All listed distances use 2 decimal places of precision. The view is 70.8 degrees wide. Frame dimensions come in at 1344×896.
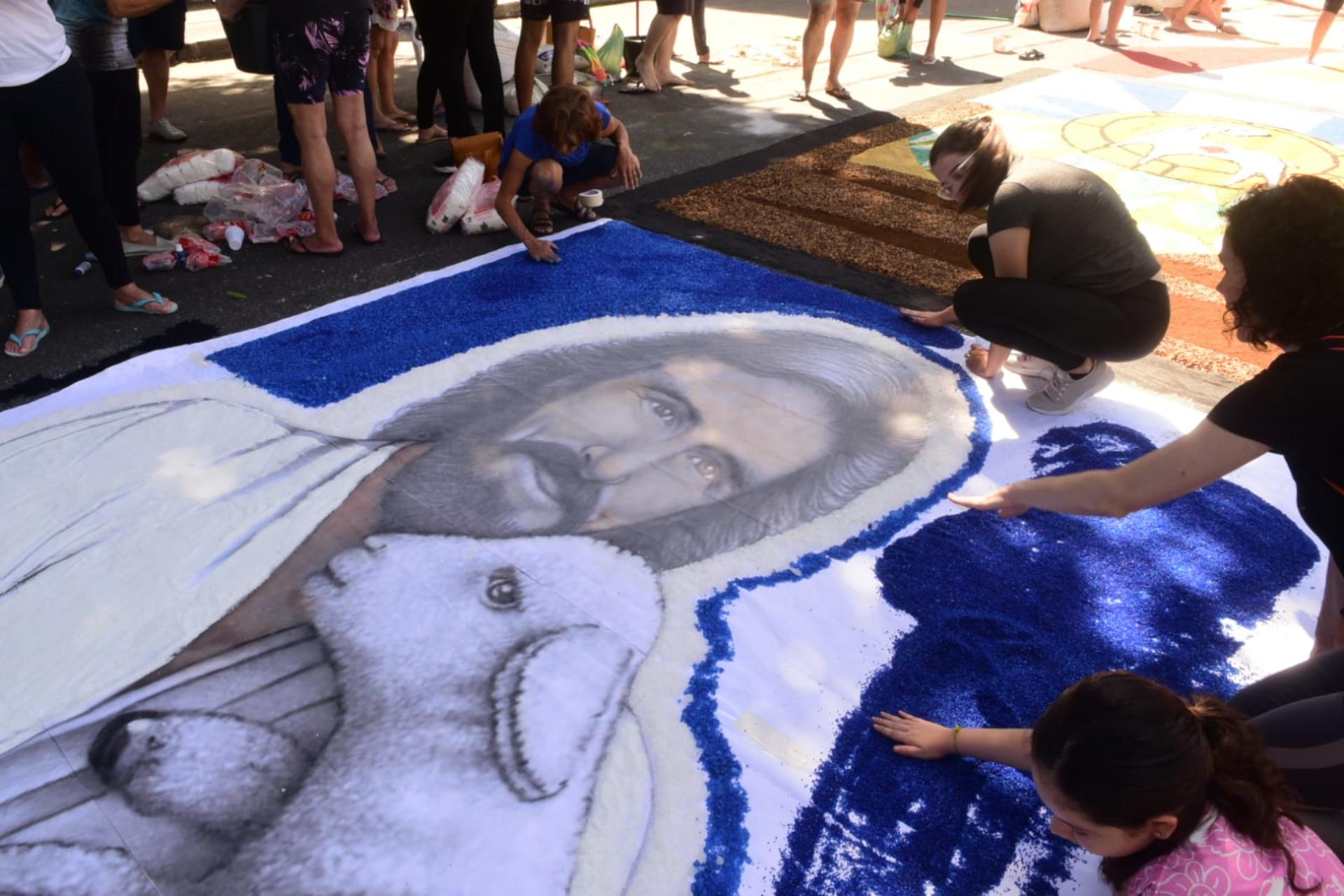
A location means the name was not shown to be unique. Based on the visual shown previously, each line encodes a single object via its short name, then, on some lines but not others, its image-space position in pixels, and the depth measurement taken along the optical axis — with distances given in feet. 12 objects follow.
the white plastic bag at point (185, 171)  13.84
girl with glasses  9.02
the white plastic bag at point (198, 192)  13.74
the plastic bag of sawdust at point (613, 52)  22.24
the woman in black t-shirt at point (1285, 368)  5.28
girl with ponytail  4.25
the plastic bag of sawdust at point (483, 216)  13.29
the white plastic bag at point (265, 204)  13.16
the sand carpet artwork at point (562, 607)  5.46
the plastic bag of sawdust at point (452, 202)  13.19
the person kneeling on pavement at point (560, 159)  11.74
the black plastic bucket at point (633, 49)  22.07
